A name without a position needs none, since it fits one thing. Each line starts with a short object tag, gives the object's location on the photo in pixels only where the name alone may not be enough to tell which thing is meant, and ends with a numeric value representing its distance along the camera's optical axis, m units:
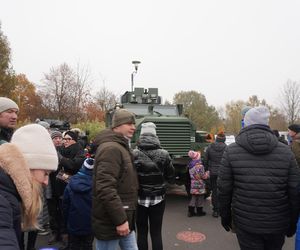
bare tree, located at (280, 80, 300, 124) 24.41
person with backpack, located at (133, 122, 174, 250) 2.87
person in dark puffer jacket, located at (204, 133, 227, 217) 5.15
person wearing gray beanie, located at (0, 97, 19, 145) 2.85
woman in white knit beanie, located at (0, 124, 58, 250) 1.02
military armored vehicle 6.08
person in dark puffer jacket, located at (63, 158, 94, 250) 2.83
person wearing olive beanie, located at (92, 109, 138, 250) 2.16
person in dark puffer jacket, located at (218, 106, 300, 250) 2.16
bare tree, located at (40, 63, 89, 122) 21.65
